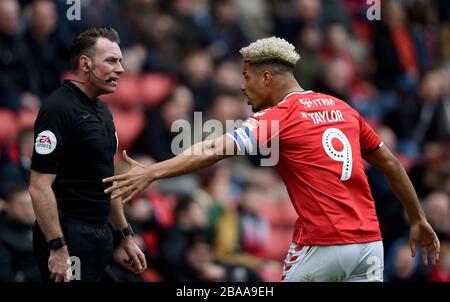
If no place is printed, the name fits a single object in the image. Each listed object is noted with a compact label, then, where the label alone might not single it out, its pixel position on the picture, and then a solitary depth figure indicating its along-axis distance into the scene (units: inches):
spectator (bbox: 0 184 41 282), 368.5
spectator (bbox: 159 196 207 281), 423.8
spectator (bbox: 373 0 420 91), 636.1
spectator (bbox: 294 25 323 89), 582.6
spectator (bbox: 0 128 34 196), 404.5
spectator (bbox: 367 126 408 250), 488.4
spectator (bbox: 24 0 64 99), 458.3
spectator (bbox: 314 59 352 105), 574.2
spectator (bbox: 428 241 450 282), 458.6
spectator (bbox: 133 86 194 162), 478.6
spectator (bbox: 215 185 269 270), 457.4
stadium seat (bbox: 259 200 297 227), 487.8
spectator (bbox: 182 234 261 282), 427.8
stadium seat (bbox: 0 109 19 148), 414.0
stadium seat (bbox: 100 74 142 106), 481.0
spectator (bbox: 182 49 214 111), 530.6
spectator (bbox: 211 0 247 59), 583.8
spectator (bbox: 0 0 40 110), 434.6
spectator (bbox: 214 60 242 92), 553.0
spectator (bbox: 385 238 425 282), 455.8
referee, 269.9
